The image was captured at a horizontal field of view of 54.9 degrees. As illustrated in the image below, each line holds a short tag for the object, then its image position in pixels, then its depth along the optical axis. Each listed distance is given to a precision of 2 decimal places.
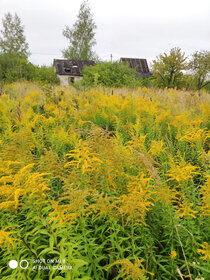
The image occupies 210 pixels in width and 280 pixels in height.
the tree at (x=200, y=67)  24.27
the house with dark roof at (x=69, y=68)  32.41
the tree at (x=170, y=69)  21.95
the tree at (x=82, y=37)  36.97
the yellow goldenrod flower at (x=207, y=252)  1.17
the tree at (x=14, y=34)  33.12
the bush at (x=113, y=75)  13.38
